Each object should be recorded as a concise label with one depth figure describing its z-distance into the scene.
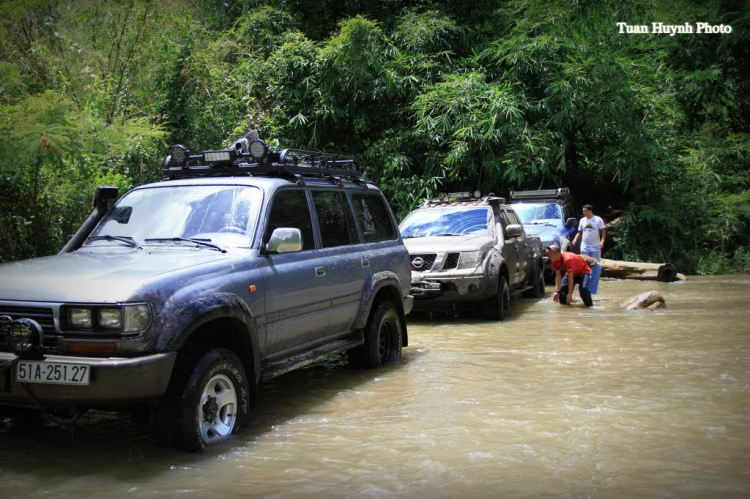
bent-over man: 12.23
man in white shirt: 13.24
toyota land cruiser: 4.32
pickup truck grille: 10.53
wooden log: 16.55
